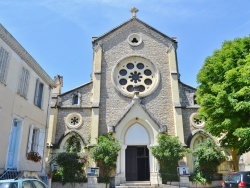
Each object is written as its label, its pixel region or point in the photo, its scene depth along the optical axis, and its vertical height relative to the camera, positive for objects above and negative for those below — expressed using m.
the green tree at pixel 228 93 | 12.89 +4.20
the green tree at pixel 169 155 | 18.97 +1.00
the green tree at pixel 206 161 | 18.92 +0.56
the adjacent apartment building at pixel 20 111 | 11.20 +2.90
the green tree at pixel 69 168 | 18.23 +0.05
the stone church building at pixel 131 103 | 20.70 +5.63
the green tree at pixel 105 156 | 18.73 +0.92
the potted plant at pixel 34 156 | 13.06 +0.66
